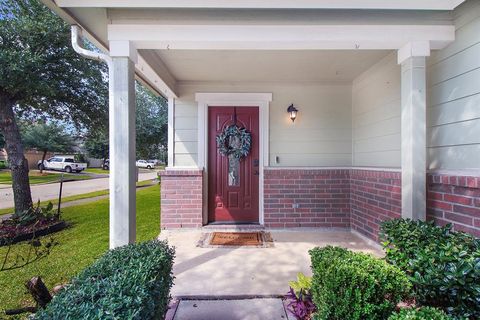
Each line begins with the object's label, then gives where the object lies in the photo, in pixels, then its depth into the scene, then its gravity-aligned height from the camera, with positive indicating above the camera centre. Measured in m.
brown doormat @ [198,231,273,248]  3.68 -1.18
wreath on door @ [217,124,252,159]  4.54 +0.37
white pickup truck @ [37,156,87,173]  21.84 -0.13
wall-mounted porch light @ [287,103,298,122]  4.46 +0.88
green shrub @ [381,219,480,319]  1.48 -0.66
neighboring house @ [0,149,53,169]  21.28 +0.48
